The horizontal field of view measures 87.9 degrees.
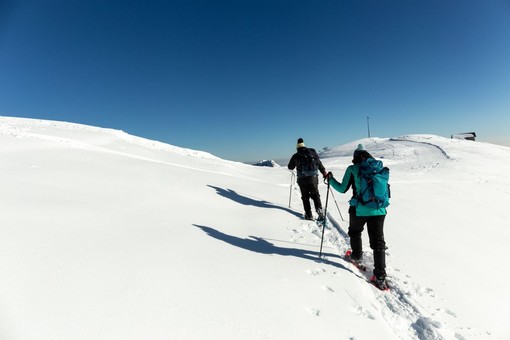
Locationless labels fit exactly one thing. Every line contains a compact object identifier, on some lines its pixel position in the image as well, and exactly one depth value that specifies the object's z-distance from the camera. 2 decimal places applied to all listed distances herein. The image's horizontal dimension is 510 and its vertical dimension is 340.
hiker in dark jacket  7.69
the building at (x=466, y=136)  57.00
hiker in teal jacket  4.67
